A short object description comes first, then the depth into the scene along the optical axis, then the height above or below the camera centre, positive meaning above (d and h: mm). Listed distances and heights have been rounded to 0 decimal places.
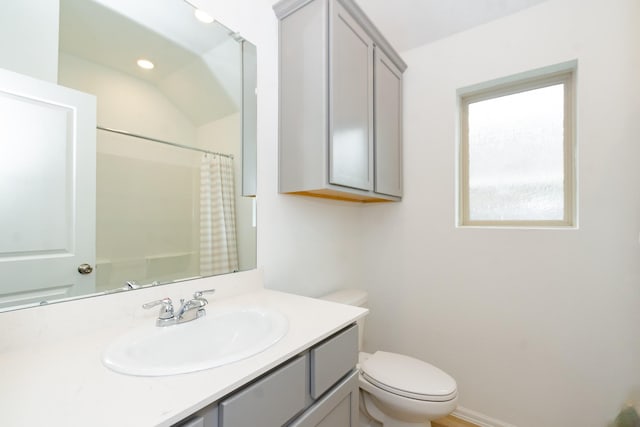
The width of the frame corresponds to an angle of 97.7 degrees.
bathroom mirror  786 +206
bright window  1530 +354
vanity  488 -341
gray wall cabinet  1252 +560
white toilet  1187 -780
